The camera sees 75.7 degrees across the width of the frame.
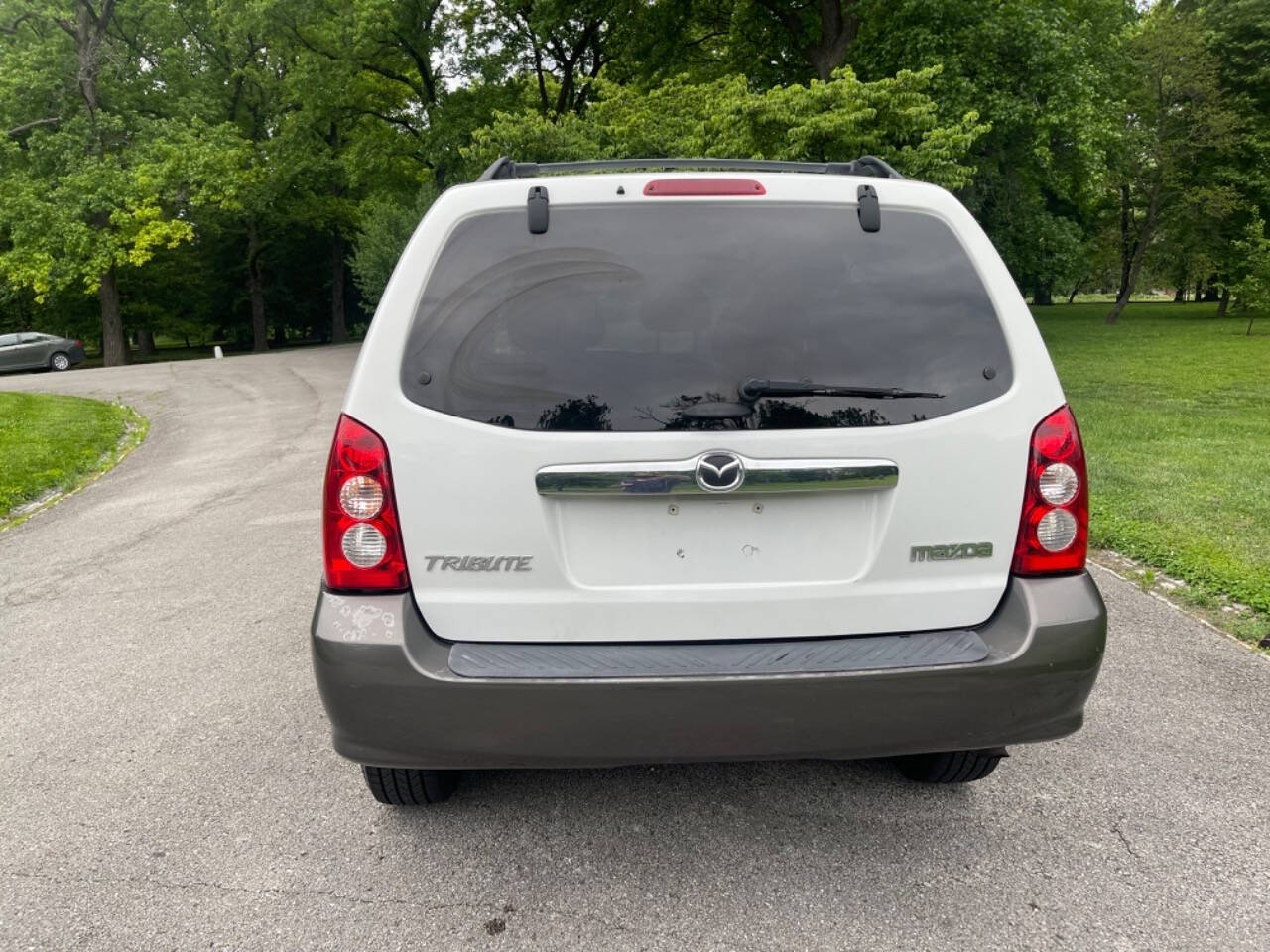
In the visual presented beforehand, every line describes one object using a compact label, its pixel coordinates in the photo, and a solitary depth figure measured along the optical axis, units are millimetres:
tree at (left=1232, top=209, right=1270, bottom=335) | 23109
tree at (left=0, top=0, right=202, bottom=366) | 24969
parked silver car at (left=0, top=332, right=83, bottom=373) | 26750
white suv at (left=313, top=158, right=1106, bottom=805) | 1995
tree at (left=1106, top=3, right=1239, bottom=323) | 31531
